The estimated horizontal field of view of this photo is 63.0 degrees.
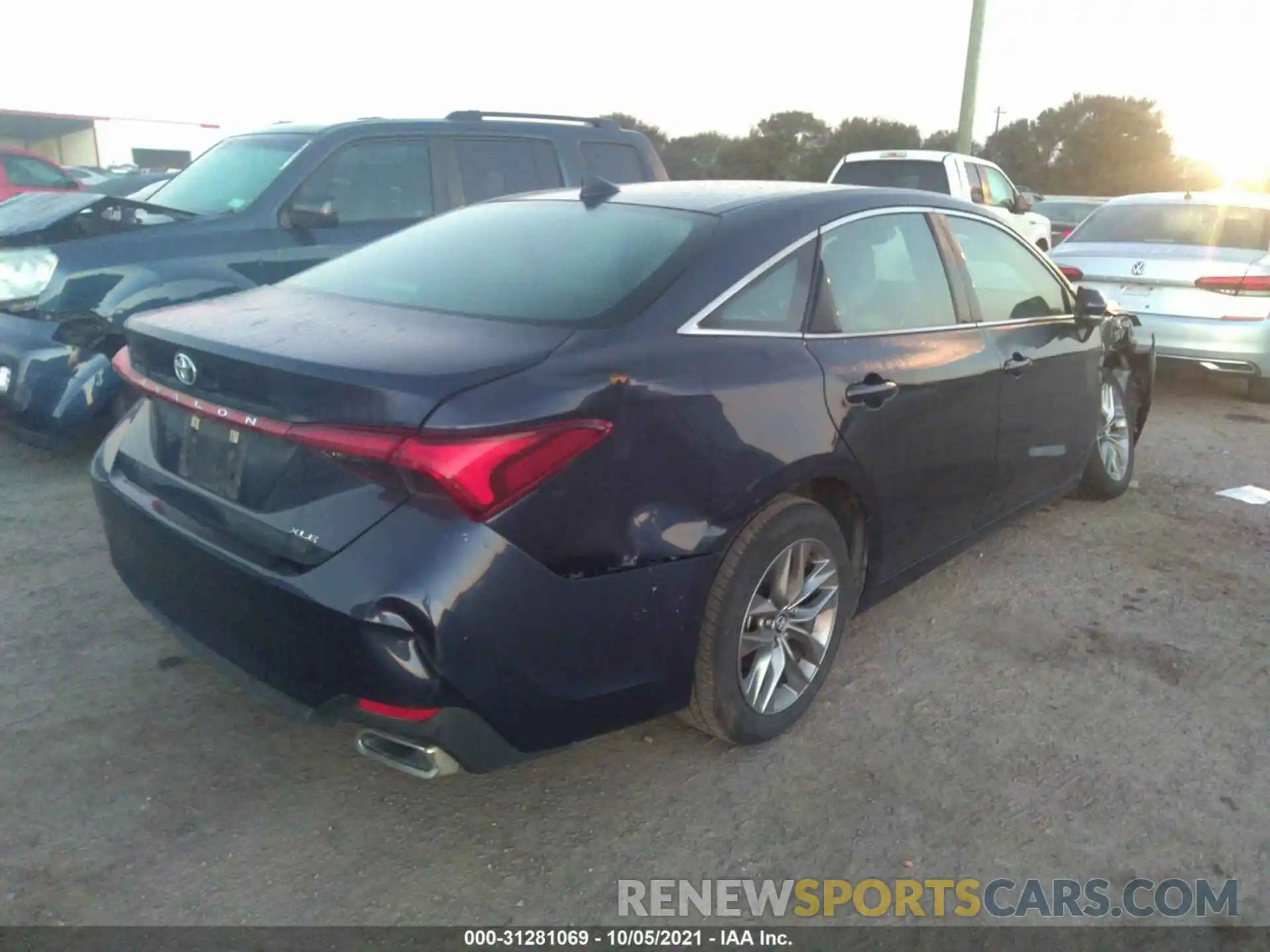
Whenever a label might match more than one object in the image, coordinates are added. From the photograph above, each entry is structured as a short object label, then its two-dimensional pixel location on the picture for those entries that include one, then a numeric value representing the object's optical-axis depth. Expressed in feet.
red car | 51.06
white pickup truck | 39.96
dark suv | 16.53
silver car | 23.77
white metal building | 124.88
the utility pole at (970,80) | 52.42
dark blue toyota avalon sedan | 7.38
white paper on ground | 18.15
